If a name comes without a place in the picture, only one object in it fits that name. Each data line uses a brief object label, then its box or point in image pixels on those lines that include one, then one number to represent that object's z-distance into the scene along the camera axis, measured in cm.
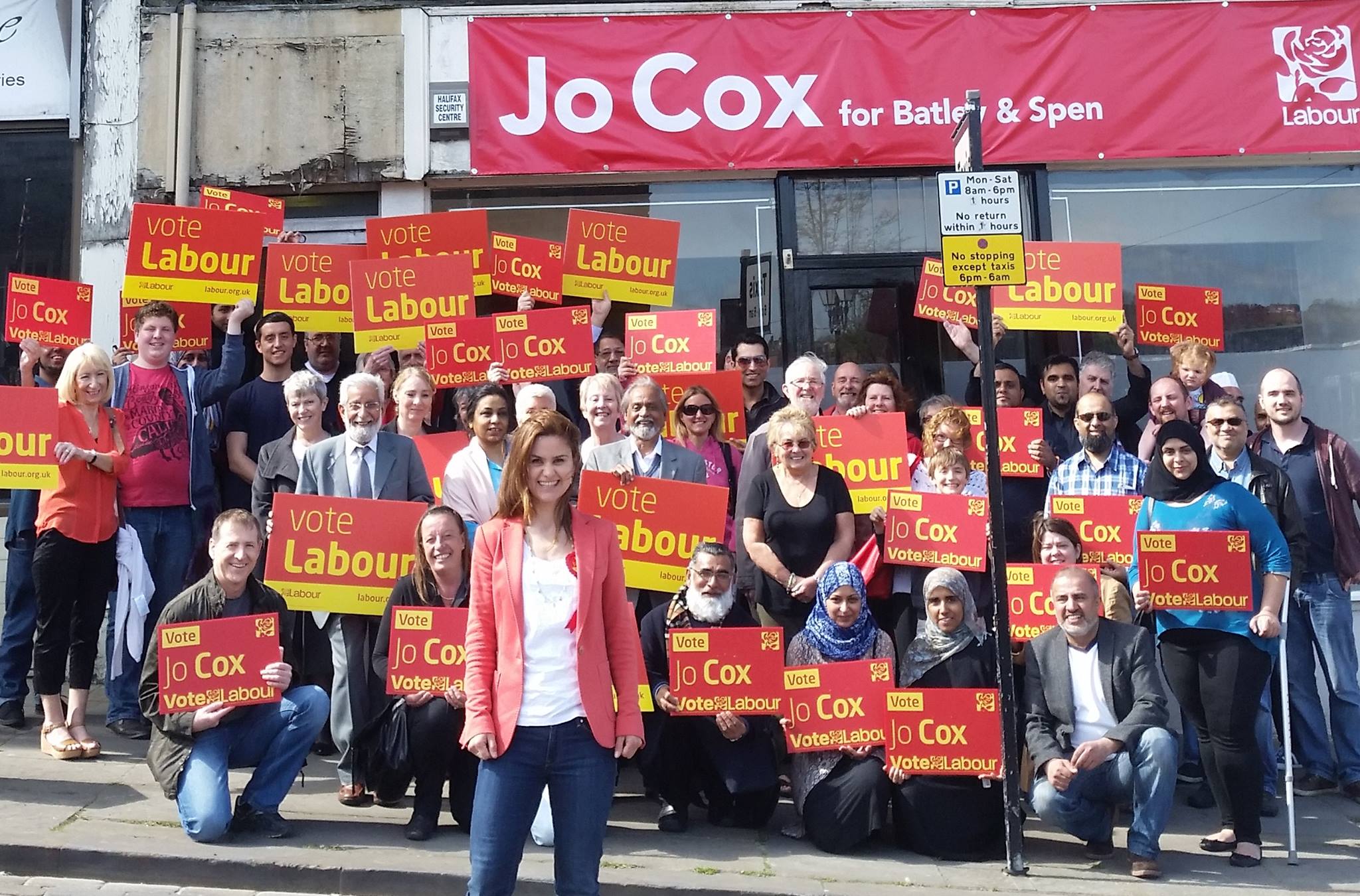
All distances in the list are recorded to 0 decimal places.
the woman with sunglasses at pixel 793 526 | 693
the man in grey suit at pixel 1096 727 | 613
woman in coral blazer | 423
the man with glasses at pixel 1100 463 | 757
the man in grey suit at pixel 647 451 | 714
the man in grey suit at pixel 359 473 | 679
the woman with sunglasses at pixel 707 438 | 760
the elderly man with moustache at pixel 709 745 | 649
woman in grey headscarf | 625
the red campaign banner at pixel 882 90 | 1038
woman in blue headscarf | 627
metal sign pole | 605
